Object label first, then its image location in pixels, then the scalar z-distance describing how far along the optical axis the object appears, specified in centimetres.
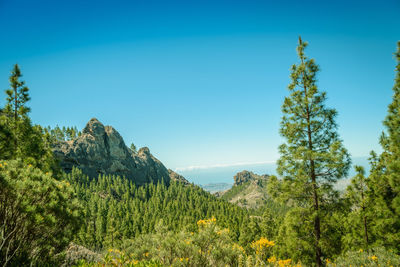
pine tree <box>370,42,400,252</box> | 918
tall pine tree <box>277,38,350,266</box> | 952
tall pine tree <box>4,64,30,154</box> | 1484
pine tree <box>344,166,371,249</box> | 1094
